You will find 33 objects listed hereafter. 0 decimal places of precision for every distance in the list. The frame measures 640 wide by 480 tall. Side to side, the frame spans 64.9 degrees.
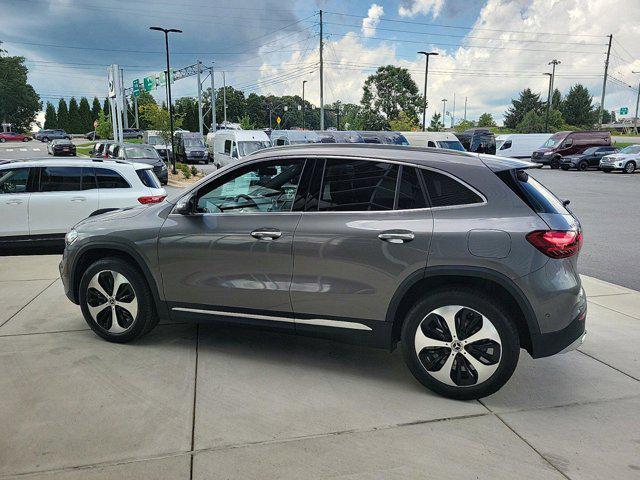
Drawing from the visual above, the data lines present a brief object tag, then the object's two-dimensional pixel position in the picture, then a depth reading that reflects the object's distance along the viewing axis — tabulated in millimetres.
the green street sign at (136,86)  50322
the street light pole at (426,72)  41556
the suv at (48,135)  65844
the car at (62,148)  40844
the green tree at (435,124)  87344
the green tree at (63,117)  95250
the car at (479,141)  41656
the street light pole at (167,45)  26509
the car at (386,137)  31312
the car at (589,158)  31312
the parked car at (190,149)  34531
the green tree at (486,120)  119250
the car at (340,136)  31812
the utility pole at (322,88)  44438
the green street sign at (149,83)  49012
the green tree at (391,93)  90000
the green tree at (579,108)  92688
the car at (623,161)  28156
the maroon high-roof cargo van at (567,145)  33469
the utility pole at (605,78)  54688
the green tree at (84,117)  95875
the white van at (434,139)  28980
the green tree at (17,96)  94250
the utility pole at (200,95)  59500
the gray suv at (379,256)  3293
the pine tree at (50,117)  95625
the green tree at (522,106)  97625
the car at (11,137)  70438
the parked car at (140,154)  19812
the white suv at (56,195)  7941
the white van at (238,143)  23719
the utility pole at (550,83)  59319
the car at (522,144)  38812
